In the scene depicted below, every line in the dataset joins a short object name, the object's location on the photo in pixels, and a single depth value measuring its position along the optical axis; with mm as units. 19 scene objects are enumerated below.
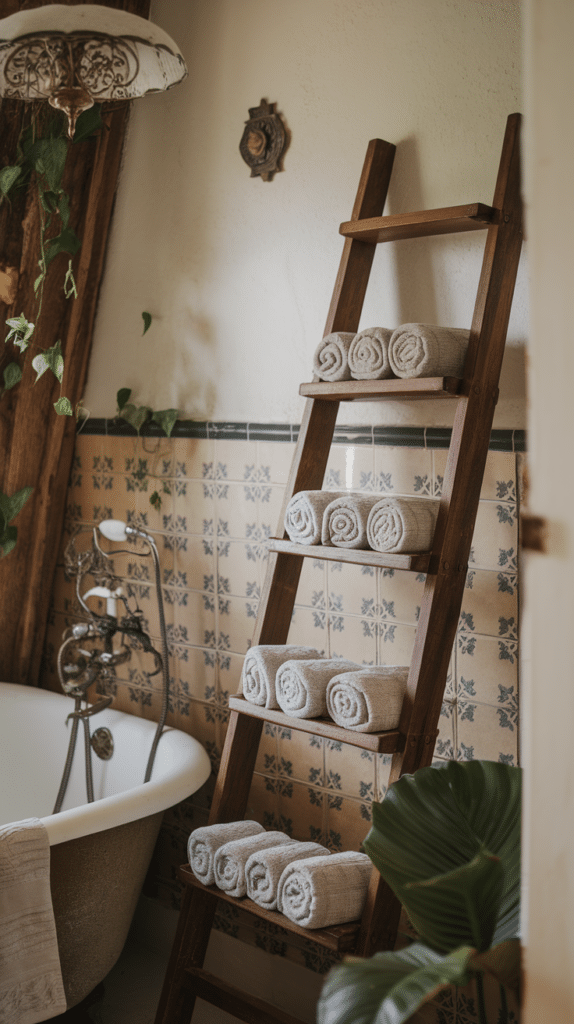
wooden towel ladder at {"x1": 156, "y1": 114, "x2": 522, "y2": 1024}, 1552
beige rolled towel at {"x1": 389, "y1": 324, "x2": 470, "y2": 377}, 1562
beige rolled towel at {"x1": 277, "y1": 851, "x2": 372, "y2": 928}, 1511
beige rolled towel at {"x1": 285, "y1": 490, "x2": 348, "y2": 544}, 1693
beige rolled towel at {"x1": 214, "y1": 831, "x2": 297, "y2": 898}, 1642
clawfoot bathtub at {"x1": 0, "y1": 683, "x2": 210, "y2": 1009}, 1764
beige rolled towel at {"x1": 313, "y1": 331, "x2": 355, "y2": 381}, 1711
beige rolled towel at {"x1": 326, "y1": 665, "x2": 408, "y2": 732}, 1556
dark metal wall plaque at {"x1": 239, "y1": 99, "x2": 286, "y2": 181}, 2104
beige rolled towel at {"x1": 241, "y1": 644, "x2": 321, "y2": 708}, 1719
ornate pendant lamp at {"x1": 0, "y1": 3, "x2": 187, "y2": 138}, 1634
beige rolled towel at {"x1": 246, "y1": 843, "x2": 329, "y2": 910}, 1584
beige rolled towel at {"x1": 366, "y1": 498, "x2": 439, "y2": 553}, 1547
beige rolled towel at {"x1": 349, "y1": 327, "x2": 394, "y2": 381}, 1631
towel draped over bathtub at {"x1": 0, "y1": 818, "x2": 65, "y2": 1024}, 1562
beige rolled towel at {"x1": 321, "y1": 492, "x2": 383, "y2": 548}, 1620
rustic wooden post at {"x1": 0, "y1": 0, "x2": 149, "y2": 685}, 2402
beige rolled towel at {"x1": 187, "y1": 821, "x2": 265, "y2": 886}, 1716
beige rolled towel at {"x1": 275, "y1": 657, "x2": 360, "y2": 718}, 1633
